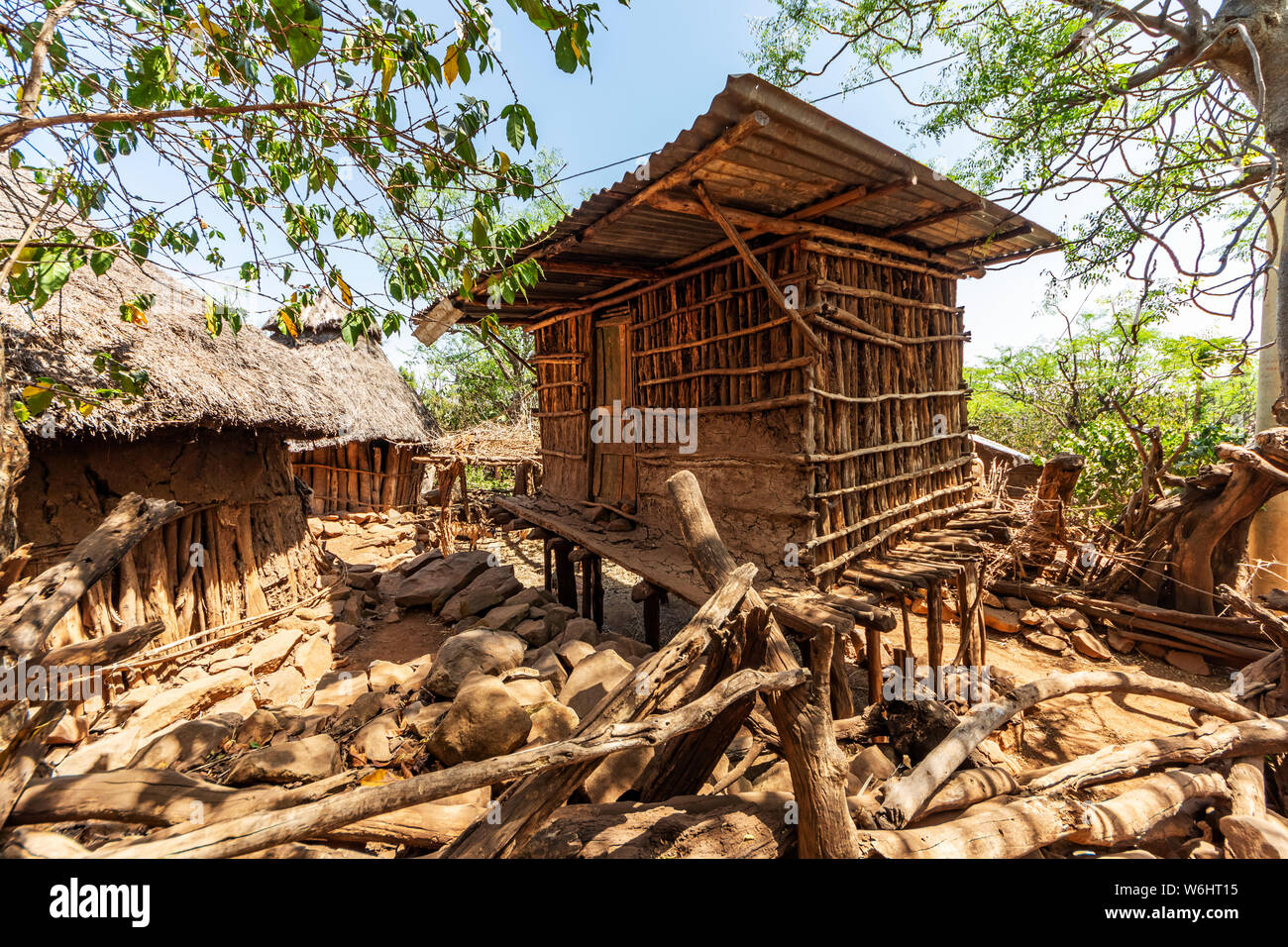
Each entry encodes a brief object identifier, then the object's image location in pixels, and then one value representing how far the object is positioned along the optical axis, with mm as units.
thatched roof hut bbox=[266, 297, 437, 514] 11320
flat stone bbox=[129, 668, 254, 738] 4473
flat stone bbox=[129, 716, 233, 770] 3267
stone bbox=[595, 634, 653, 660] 4965
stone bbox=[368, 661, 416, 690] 4543
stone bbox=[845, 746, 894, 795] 3021
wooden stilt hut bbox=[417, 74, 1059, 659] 4109
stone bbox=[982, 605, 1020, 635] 7359
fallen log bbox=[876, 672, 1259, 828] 2318
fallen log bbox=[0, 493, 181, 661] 1649
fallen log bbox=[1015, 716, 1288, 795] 2670
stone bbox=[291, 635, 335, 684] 5719
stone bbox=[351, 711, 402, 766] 3232
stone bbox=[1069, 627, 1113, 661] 6539
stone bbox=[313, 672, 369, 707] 4383
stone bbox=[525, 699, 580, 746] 3158
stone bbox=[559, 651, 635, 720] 3624
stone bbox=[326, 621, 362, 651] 6550
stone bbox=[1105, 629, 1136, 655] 6734
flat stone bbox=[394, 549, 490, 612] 7355
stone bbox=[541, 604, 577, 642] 5801
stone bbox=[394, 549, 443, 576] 8453
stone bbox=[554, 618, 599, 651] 5234
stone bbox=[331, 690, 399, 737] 3586
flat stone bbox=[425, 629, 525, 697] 4012
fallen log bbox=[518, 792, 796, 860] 2146
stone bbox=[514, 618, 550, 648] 5496
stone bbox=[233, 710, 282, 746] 3520
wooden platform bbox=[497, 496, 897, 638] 4137
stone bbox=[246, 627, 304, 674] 5781
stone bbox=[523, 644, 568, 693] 4129
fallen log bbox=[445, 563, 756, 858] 1661
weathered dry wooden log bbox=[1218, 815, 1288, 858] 2277
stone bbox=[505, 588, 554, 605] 6555
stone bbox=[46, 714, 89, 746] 4237
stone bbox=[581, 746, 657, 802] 2738
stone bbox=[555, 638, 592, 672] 4531
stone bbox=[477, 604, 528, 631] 5802
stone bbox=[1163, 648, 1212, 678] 6168
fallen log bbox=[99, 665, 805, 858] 1292
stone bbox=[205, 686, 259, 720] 4552
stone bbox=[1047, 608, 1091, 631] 7020
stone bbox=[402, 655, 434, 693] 4211
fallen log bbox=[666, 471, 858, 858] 2025
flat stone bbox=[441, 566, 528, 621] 6695
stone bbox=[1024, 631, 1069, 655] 6814
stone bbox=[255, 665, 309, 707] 4945
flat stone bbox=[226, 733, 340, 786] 2781
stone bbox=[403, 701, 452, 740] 3494
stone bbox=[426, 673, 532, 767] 2938
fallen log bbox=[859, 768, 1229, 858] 2150
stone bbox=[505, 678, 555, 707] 3438
